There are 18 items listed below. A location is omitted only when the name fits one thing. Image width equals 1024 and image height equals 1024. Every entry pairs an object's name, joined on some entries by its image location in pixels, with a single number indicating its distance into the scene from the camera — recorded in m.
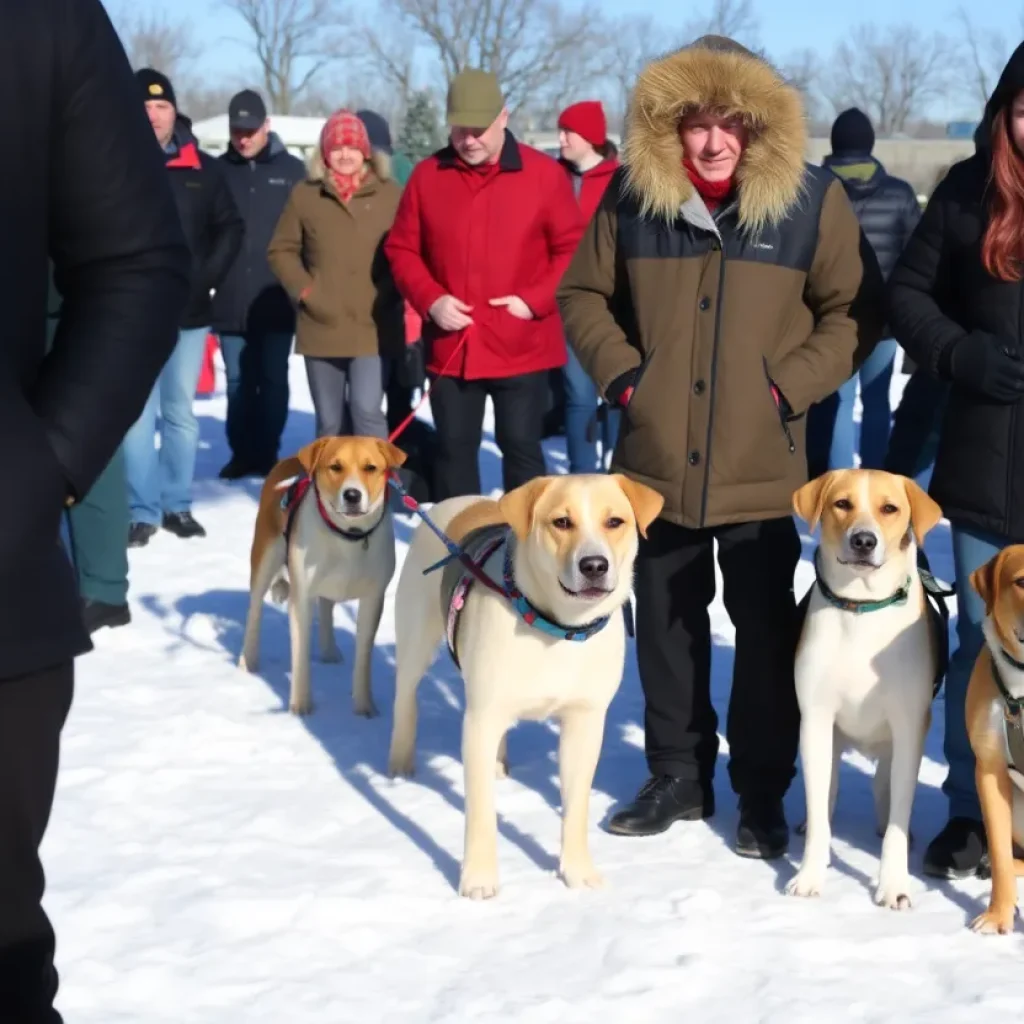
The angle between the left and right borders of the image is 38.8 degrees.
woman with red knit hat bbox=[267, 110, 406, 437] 7.99
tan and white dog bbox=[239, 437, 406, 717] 5.33
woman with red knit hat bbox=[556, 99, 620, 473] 8.61
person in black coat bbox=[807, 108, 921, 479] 8.16
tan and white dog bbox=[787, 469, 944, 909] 3.66
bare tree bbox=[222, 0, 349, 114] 62.75
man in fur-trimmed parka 3.87
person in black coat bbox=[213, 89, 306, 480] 9.34
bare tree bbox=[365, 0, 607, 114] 54.84
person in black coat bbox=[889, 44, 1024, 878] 3.60
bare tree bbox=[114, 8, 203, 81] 70.50
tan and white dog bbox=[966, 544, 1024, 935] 3.42
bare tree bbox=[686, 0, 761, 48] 56.75
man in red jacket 6.46
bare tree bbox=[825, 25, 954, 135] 73.81
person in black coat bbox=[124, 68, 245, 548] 8.05
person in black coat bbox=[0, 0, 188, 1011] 1.64
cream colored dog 3.64
